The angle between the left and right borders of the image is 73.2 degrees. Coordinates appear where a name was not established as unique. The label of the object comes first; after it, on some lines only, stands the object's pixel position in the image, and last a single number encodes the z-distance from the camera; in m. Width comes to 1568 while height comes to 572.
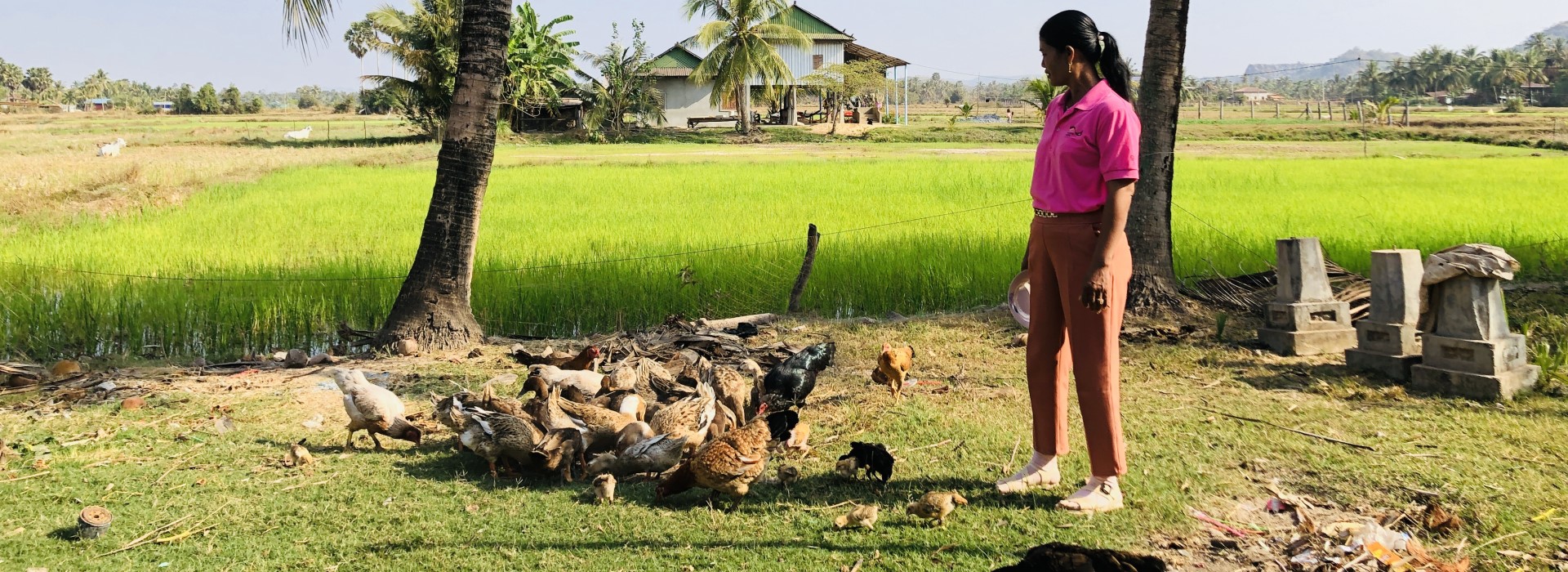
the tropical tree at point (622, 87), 36.38
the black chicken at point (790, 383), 5.10
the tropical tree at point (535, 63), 31.56
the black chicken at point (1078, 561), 2.74
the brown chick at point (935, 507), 3.63
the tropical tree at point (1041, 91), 37.88
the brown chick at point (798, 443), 4.54
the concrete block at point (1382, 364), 5.68
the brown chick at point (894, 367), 5.34
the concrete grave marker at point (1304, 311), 6.43
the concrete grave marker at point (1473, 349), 5.23
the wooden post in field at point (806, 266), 7.76
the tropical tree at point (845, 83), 38.53
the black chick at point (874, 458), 4.02
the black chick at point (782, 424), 4.54
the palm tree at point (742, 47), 35.31
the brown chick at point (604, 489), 3.92
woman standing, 3.39
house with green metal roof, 41.09
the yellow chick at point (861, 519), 3.62
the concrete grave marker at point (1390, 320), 5.78
